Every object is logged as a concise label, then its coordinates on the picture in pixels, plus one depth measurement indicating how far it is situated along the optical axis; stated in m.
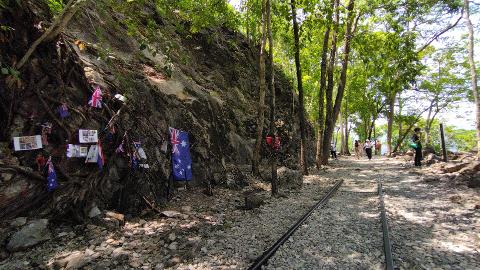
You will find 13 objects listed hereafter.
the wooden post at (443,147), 13.92
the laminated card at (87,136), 5.95
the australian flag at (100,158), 6.09
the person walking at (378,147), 35.06
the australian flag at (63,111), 5.80
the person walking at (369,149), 24.58
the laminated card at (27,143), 5.15
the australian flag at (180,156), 8.20
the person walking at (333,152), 27.25
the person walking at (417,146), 14.91
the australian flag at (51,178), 5.33
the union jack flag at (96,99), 6.38
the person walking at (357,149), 26.89
